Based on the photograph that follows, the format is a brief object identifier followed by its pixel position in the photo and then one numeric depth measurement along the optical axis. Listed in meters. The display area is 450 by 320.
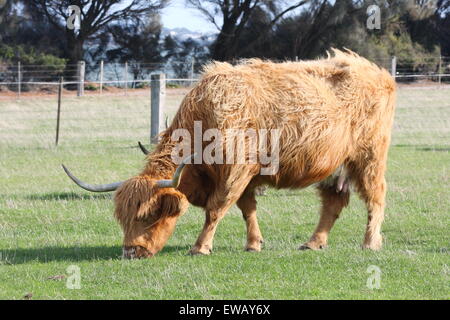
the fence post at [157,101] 17.14
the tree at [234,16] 39.94
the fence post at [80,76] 32.56
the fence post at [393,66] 30.56
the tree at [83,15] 40.28
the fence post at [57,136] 19.75
